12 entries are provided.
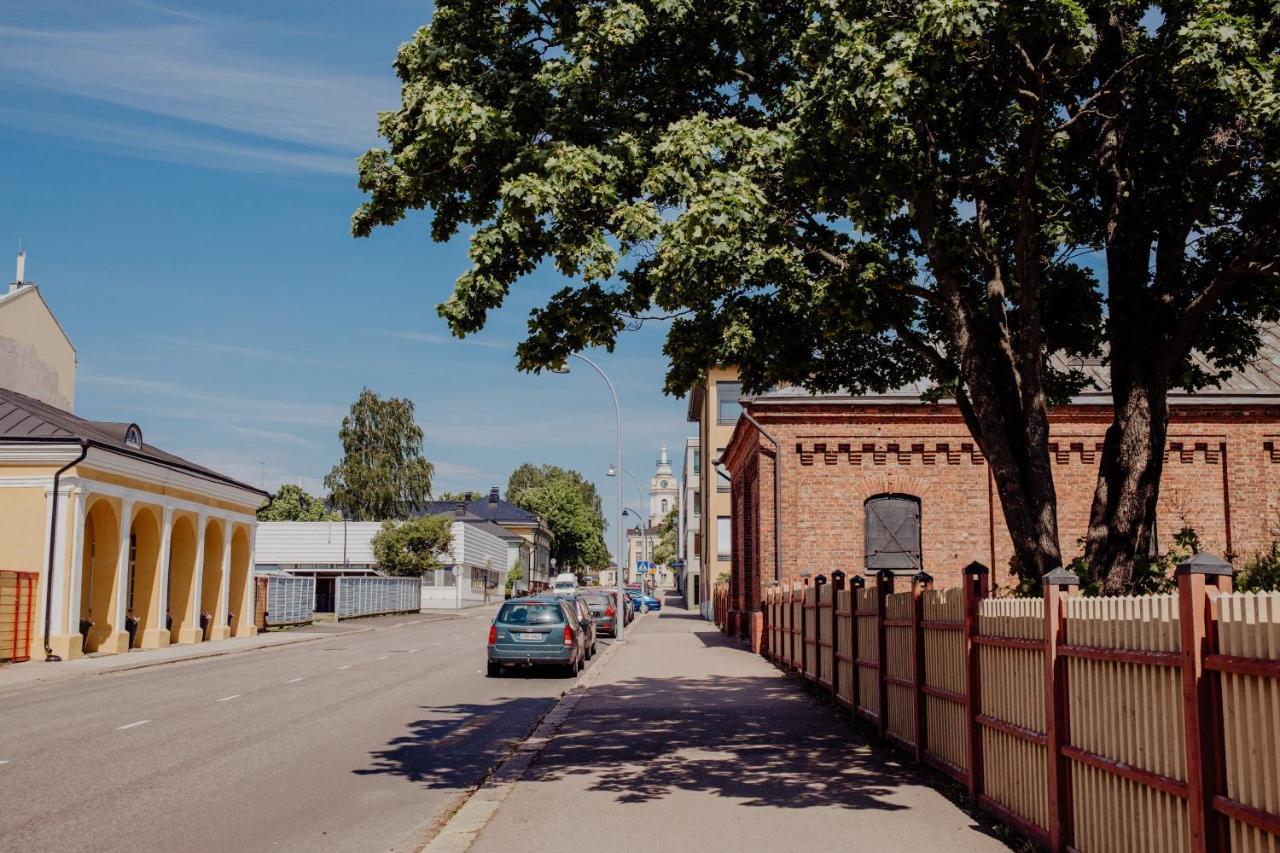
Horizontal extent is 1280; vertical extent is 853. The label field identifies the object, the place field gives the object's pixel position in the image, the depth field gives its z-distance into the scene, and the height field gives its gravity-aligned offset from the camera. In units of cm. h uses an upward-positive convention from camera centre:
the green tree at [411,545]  7356 +115
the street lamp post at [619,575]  3499 -38
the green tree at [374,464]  8938 +769
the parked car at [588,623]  2731 -143
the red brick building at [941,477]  2736 +206
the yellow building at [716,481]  5234 +387
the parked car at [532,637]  2211 -141
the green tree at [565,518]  14038 +545
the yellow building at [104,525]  2662 +101
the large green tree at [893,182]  908 +343
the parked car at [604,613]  3816 -164
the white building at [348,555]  8119 +57
